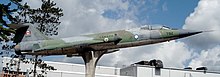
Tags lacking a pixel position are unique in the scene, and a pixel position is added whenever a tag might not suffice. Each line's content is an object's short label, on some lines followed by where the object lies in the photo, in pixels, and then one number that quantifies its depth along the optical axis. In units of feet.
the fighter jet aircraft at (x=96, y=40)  51.11
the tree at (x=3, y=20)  50.65
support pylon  54.78
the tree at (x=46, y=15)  75.82
